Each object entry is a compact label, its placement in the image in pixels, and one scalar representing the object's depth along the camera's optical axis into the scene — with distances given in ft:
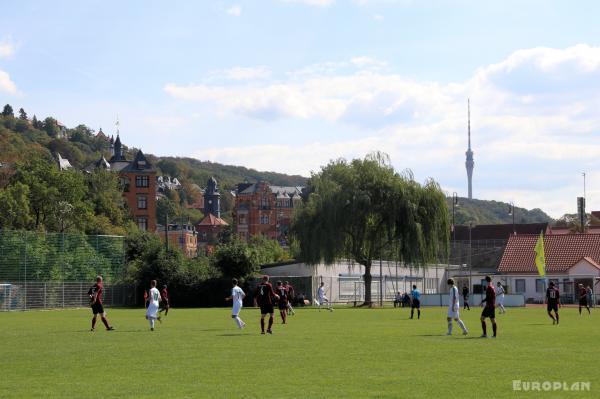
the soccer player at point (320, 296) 191.53
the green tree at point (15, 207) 309.01
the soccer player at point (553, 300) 125.49
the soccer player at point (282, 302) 121.90
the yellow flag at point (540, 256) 206.93
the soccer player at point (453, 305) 93.20
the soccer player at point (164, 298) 151.94
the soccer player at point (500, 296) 168.82
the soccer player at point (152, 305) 108.99
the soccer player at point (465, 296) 188.34
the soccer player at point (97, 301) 106.65
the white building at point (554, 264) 264.31
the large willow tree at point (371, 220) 226.38
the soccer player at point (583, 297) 163.12
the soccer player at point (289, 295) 160.06
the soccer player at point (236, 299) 103.45
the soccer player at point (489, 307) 88.48
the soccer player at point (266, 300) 97.86
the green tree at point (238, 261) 242.17
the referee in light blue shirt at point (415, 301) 144.03
